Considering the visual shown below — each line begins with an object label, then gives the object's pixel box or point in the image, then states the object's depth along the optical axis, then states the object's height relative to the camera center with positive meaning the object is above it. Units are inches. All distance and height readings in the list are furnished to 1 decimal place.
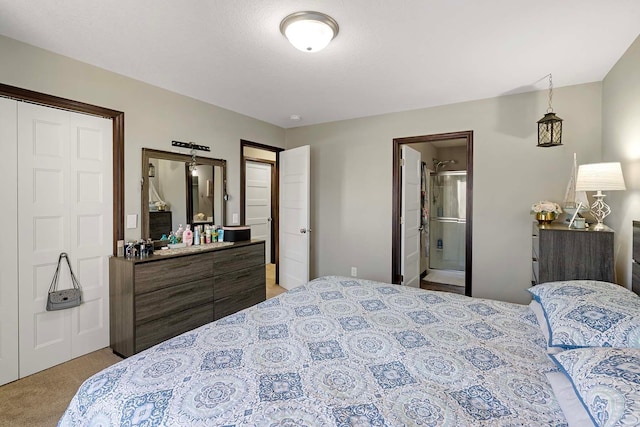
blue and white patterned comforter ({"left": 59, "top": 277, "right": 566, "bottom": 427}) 37.3 -24.0
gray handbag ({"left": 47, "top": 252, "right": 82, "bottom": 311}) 93.7 -25.8
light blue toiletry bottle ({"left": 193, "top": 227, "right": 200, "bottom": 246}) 130.8 -11.1
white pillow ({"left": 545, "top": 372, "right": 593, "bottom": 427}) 34.0 -22.7
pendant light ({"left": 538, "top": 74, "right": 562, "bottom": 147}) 106.2 +28.8
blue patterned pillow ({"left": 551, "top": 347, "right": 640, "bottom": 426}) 29.9 -18.7
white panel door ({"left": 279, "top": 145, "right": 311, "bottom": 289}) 161.8 -2.3
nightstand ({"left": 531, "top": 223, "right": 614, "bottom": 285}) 82.9 -11.6
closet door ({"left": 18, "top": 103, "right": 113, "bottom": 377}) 89.4 -4.2
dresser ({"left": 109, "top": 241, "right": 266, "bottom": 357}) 98.3 -28.8
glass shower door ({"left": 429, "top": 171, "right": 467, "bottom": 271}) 217.8 -6.4
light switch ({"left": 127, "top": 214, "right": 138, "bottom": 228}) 112.1 -3.4
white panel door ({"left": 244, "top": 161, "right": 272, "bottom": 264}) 219.6 +8.5
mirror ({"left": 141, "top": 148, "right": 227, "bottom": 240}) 117.7 +8.5
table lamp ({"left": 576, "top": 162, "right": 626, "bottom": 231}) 80.6 +9.1
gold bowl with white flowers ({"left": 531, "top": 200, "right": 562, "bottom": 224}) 104.0 +0.0
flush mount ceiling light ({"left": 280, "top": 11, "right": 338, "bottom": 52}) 73.2 +44.8
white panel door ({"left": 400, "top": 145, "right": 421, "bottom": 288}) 152.9 -3.6
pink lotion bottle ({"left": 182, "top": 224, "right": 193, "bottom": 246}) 126.9 -10.3
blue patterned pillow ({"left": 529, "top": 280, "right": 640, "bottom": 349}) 46.4 -17.0
